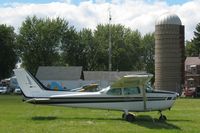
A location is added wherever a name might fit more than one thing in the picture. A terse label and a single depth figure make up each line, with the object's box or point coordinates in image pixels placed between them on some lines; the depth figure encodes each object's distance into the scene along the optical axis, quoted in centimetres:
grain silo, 6756
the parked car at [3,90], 7421
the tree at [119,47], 11025
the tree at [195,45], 10869
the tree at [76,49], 10356
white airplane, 2162
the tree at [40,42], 9962
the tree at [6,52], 9352
